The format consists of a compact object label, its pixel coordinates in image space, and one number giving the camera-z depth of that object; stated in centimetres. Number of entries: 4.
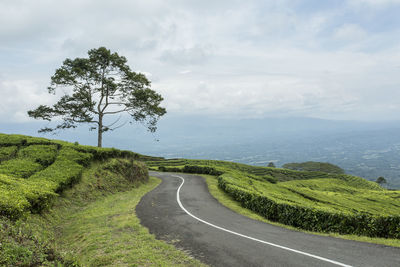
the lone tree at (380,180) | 12031
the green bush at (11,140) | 1842
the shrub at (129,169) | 2239
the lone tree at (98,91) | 2875
